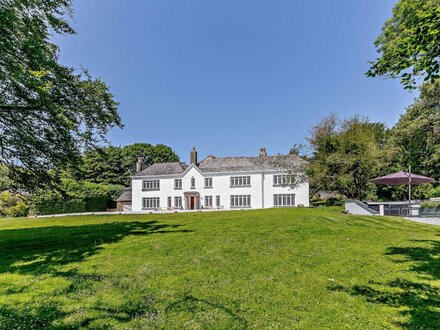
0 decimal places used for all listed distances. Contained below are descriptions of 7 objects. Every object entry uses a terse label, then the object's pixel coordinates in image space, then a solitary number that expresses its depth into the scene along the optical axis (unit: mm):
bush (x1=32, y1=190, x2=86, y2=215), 42219
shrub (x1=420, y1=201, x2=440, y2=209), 16322
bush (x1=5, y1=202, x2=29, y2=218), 40625
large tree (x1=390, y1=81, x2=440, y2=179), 23266
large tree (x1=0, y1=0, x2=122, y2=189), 8781
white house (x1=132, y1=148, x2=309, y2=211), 38938
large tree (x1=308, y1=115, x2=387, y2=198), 24562
